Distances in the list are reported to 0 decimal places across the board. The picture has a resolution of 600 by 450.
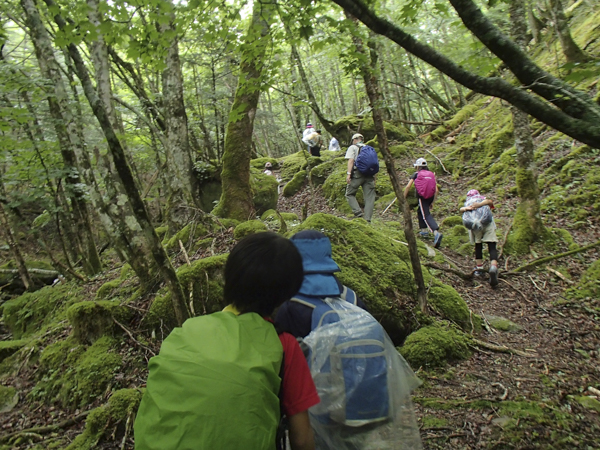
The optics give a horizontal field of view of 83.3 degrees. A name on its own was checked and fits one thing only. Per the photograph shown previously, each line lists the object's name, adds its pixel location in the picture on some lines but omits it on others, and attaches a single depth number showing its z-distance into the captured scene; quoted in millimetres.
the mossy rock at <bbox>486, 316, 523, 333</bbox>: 5137
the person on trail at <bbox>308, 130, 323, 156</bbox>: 15820
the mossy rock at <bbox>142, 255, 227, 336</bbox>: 4297
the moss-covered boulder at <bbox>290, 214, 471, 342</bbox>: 4438
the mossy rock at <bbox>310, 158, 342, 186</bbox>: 13539
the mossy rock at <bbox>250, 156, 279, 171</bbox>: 16712
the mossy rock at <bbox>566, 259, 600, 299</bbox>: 5362
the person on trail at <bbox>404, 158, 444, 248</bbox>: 8469
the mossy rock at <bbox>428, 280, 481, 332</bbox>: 4930
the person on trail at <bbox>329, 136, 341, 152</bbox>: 17047
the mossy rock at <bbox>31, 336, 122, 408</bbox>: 3777
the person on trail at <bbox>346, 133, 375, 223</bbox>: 8406
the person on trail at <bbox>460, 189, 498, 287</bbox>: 6781
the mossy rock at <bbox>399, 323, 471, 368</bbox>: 4012
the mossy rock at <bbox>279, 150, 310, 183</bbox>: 15635
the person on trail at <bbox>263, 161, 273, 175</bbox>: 15702
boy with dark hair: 1255
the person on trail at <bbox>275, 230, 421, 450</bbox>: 1770
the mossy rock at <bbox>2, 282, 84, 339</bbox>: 6926
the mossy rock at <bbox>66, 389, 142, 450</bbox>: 3080
